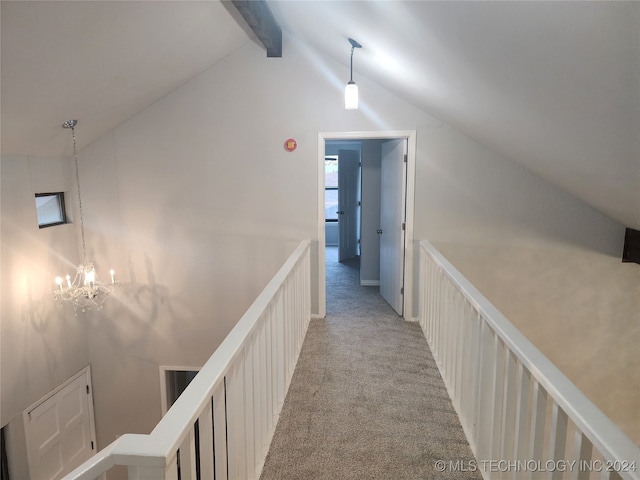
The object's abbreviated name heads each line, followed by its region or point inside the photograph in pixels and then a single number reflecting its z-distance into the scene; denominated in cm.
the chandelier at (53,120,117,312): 422
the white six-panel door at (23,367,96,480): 438
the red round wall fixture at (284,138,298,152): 446
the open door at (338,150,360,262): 685
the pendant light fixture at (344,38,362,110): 346
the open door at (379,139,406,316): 445
